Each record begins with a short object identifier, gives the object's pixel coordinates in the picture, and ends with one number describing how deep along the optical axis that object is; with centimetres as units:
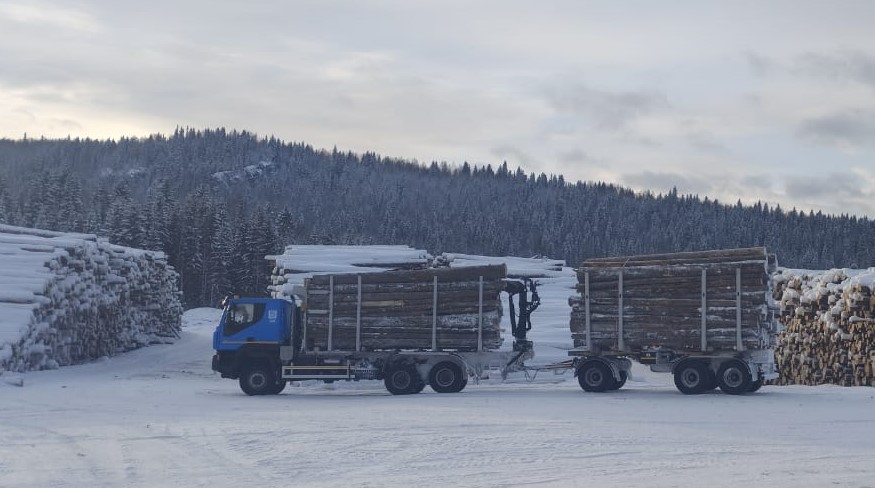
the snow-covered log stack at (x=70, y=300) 2825
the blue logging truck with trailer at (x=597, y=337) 2177
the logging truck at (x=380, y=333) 2325
